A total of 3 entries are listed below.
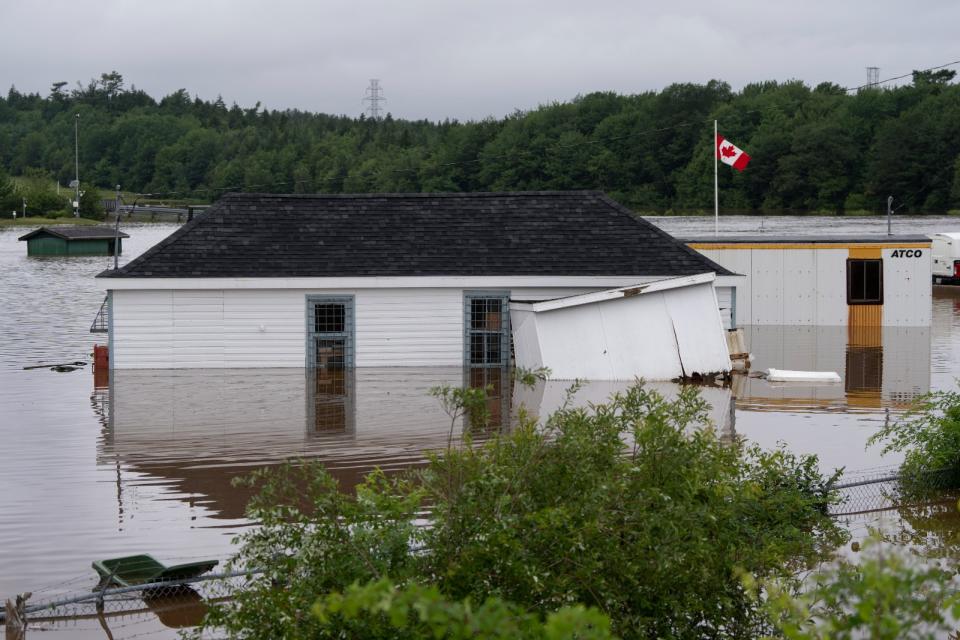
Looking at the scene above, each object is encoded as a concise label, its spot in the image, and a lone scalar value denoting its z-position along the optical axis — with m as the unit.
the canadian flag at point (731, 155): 41.19
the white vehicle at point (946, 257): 53.19
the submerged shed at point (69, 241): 90.56
